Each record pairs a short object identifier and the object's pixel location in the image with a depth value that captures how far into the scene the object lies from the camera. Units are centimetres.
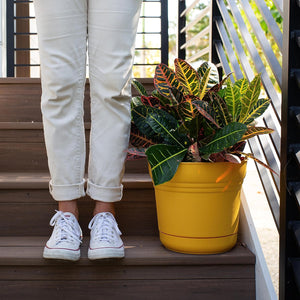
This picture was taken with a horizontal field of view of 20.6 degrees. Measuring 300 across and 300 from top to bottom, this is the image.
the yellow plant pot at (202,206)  243
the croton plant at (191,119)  237
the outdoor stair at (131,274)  245
